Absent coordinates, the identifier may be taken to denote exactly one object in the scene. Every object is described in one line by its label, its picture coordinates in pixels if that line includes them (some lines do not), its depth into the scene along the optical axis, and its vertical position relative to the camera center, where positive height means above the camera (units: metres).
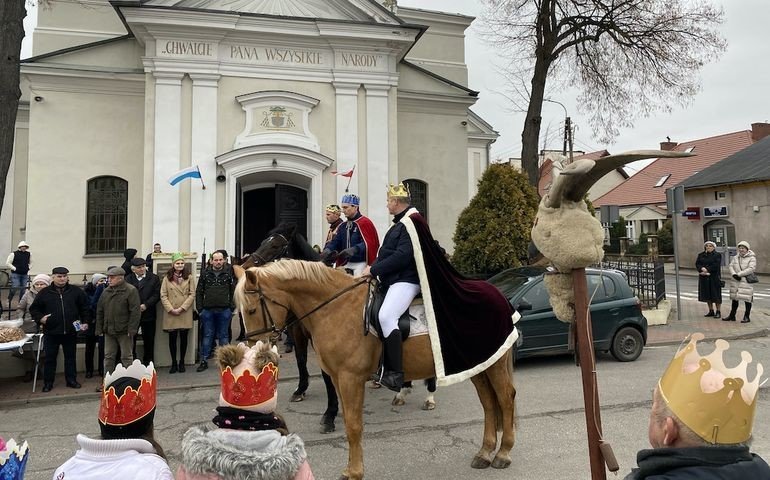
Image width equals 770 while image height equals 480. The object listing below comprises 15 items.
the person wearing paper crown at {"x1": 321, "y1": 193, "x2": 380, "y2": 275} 6.59 +0.26
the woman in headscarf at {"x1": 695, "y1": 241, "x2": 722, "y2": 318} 13.49 -0.55
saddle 4.43 -0.49
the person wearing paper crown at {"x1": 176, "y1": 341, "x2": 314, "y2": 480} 1.98 -0.74
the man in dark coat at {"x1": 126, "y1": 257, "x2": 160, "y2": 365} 8.24 -0.59
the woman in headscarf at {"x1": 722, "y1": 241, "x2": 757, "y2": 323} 12.74 -0.58
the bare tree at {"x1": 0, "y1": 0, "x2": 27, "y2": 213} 7.54 +2.96
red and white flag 13.53 +2.40
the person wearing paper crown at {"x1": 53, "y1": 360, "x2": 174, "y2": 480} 1.89 -0.72
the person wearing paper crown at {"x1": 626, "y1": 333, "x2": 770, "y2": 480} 1.52 -0.55
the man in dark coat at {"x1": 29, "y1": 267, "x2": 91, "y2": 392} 7.45 -0.86
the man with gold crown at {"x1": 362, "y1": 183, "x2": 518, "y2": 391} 4.42 -0.45
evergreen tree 12.00 +0.87
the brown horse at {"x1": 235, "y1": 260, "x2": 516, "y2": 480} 4.37 -0.65
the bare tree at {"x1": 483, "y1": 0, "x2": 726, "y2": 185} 15.67 +7.12
